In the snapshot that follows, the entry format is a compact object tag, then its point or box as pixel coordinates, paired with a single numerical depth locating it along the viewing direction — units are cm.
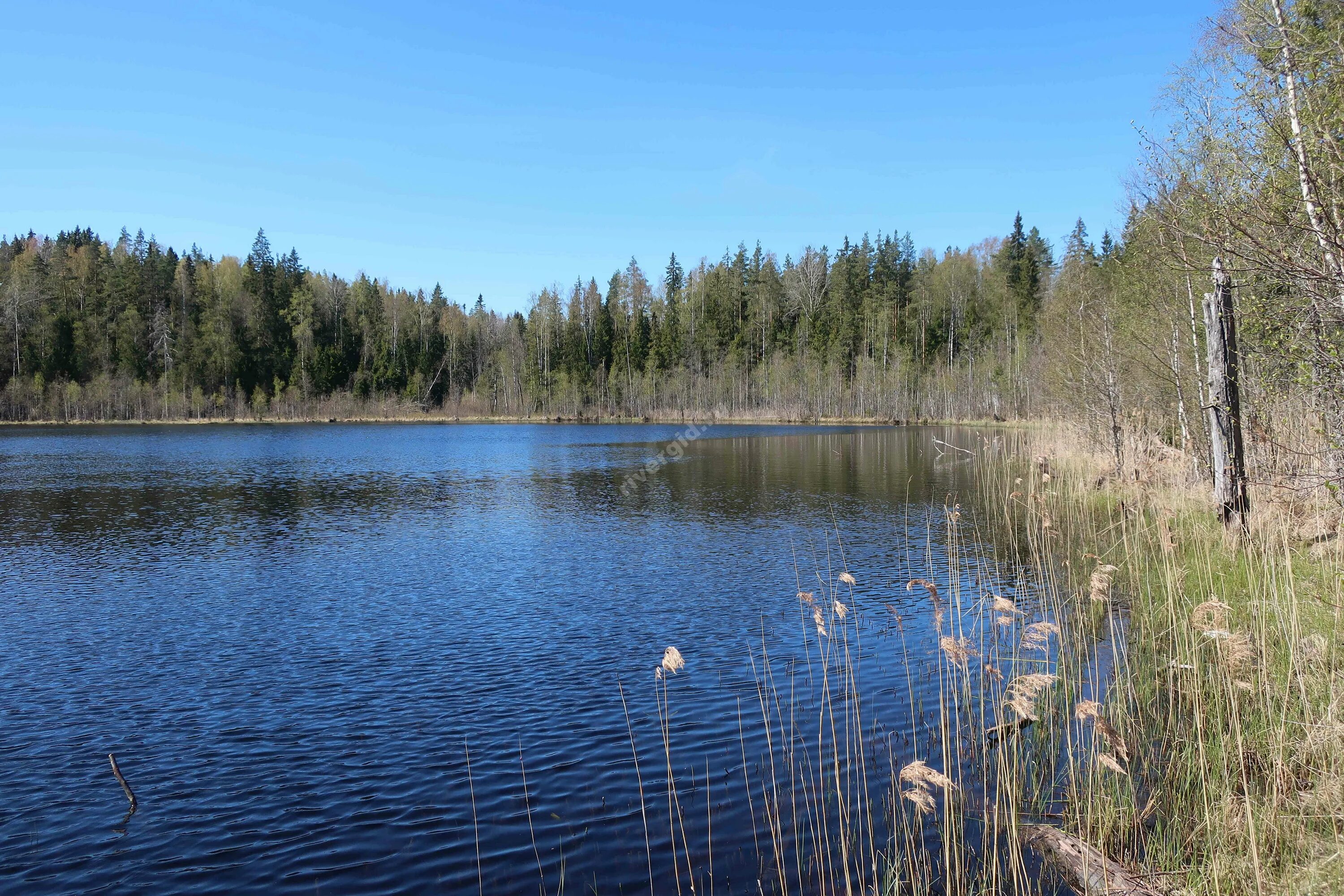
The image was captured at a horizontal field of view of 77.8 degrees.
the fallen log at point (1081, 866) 493
